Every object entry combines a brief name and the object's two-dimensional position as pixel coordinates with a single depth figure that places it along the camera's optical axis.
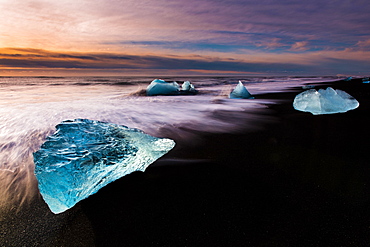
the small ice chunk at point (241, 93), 8.00
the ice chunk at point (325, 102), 4.08
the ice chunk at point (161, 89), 10.31
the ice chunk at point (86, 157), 1.31
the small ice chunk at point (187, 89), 10.87
